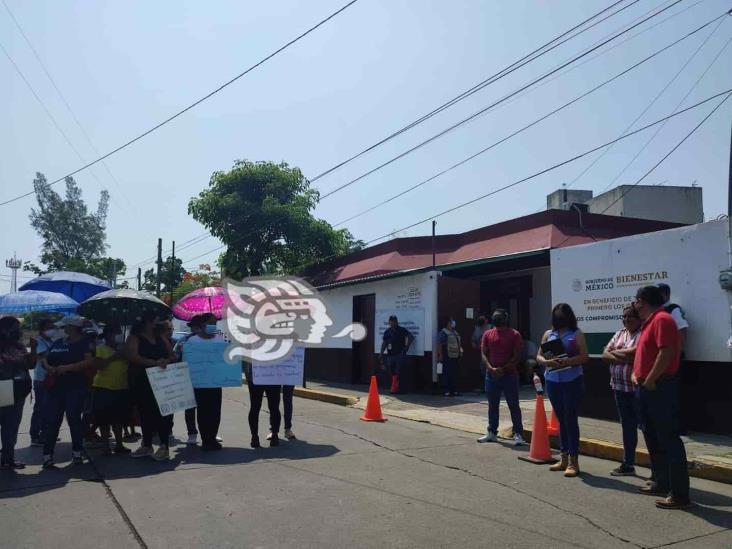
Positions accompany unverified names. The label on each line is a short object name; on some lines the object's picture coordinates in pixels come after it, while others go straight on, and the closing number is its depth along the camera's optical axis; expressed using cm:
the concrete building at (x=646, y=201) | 2486
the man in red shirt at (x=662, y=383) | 518
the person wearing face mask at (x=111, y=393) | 753
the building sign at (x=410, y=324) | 1405
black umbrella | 829
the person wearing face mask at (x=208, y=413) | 780
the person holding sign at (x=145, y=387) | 731
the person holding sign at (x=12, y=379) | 671
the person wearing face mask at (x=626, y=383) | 635
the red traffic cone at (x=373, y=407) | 1048
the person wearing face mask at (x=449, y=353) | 1299
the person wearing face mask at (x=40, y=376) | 831
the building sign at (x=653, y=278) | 810
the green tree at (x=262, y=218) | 2338
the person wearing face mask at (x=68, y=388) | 688
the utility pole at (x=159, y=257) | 3375
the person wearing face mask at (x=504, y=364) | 798
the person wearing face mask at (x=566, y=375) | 645
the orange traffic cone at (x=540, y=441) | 705
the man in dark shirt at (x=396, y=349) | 1394
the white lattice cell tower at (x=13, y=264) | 7365
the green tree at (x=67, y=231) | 5700
